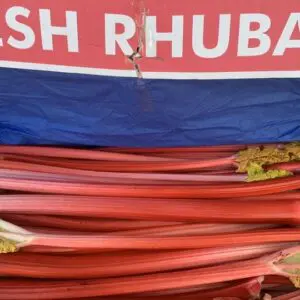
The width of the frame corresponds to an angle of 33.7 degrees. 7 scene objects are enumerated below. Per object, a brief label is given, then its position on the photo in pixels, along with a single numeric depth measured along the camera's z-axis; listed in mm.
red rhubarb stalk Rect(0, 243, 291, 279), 490
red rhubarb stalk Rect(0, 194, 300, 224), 491
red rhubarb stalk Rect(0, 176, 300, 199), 499
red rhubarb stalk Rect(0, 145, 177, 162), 523
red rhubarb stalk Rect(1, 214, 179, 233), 504
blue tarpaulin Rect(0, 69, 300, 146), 453
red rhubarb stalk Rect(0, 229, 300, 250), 488
